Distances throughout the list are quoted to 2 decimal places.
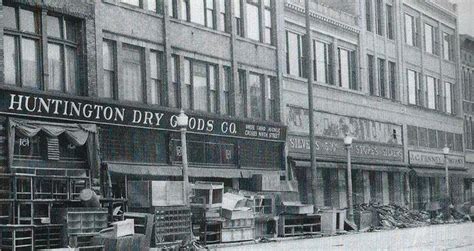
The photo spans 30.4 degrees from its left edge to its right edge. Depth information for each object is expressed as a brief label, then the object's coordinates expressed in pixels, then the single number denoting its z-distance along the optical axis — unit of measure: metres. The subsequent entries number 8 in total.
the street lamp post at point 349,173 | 36.19
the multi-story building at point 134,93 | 25.70
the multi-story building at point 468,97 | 64.38
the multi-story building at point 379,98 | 42.88
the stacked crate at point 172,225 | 24.95
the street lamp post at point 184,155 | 25.73
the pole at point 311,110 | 34.44
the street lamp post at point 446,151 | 48.00
